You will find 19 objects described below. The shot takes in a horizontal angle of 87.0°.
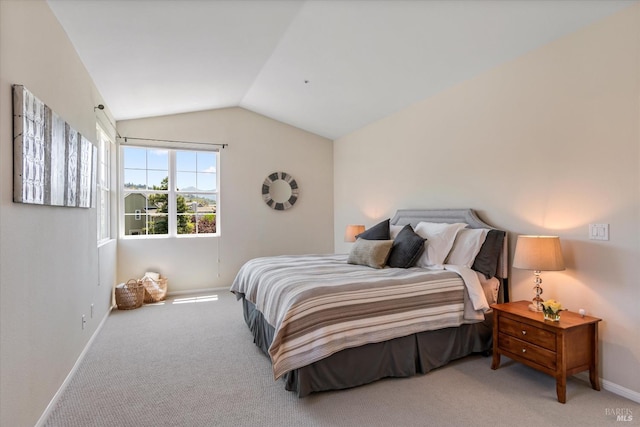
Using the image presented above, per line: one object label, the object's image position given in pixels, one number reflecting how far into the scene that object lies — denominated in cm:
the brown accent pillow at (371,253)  332
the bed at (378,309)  225
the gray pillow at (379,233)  379
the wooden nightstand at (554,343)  219
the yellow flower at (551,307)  229
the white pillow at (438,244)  318
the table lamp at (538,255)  241
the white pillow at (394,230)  392
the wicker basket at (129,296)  440
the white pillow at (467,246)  303
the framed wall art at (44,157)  172
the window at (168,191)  504
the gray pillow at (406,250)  325
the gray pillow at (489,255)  298
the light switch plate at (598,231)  238
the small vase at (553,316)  228
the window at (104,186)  391
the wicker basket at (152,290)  470
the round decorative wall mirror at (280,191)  571
